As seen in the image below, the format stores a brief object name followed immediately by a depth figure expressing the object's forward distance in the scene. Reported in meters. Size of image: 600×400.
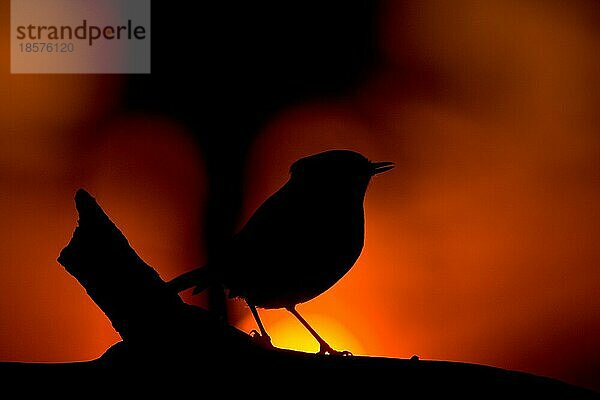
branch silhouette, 4.37
